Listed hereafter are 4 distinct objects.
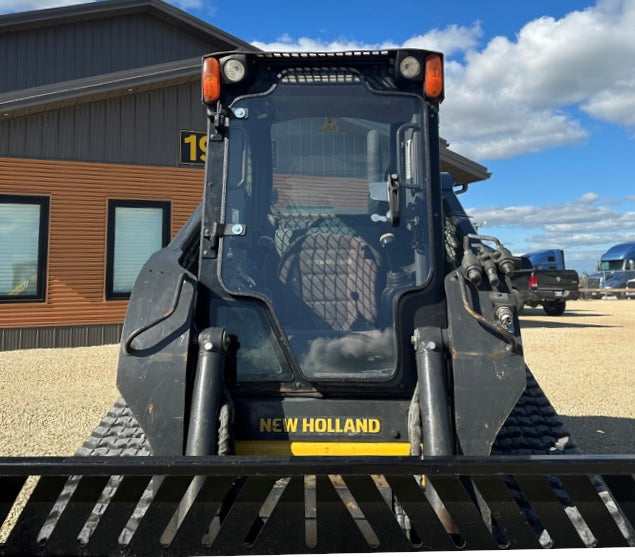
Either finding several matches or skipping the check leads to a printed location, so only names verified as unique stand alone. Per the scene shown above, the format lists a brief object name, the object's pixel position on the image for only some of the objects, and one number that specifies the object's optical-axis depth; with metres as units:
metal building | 10.20
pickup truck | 18.20
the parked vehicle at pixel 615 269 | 33.69
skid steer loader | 1.82
